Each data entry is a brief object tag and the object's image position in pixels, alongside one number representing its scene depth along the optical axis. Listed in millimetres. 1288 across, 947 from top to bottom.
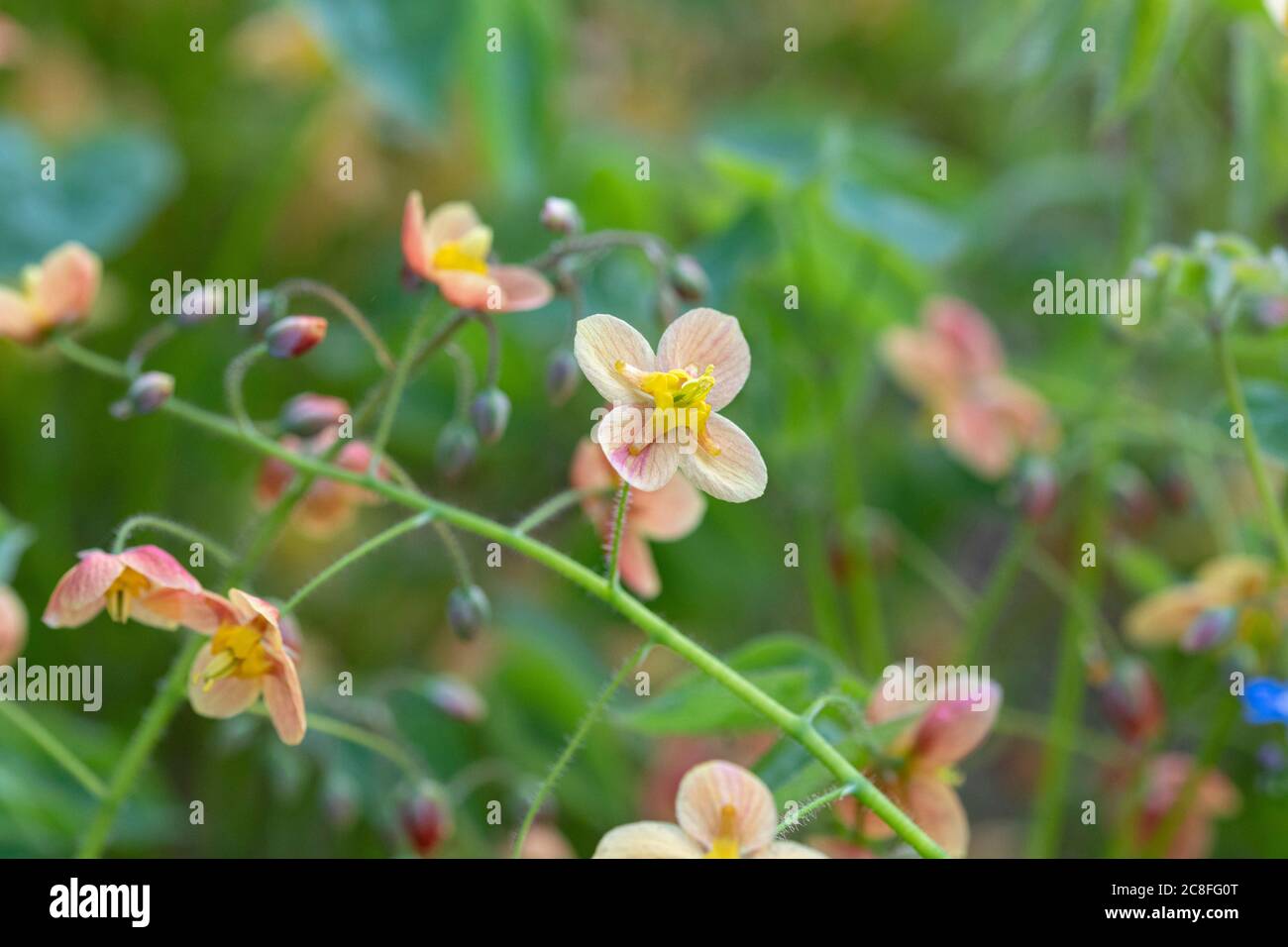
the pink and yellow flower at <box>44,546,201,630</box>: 276
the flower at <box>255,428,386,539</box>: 308
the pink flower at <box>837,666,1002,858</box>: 294
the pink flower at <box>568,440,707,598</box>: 306
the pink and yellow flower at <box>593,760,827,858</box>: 276
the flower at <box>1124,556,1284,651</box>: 325
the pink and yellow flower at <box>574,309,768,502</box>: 273
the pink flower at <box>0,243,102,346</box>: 300
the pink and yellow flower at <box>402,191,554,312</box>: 291
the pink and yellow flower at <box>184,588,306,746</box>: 278
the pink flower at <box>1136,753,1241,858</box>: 339
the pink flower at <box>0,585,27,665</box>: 309
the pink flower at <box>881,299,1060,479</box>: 362
